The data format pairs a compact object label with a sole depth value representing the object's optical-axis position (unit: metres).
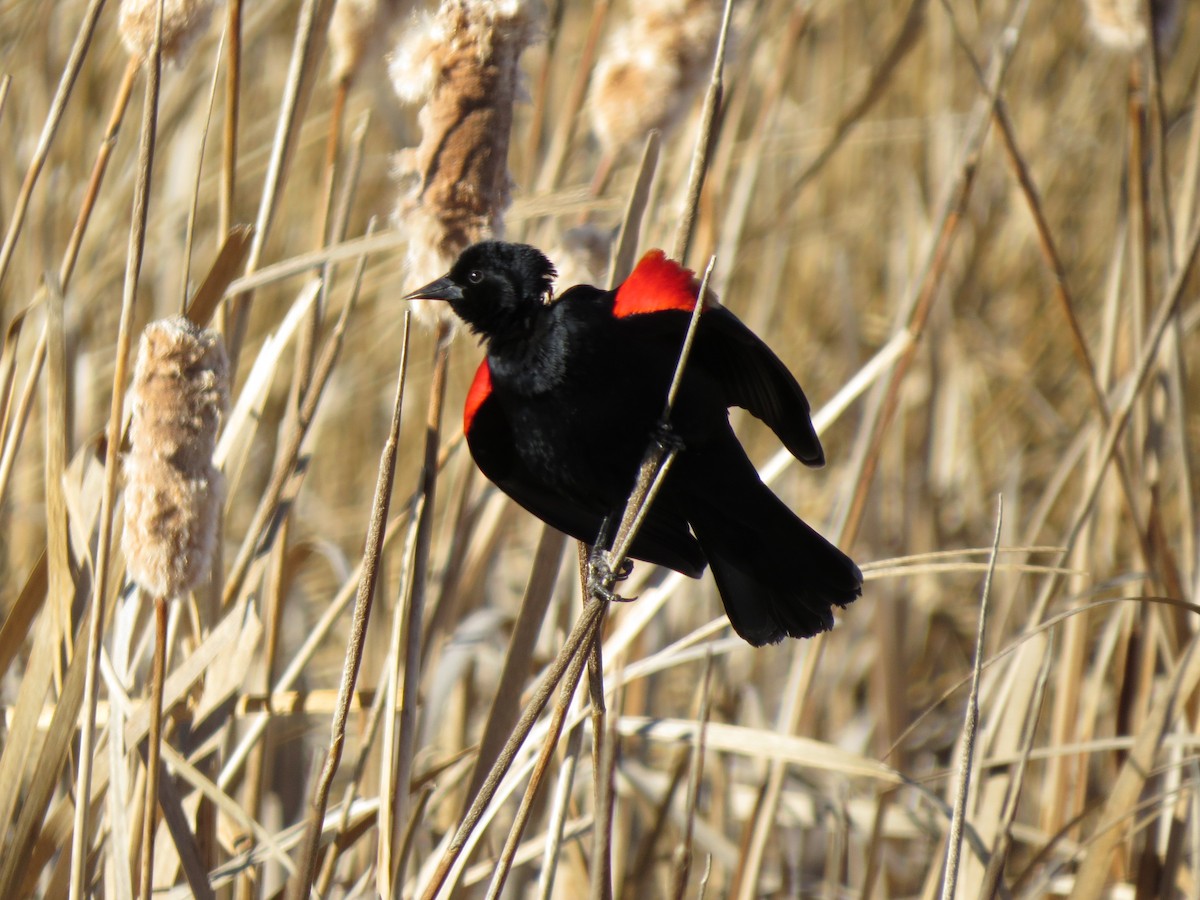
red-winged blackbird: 8.44
